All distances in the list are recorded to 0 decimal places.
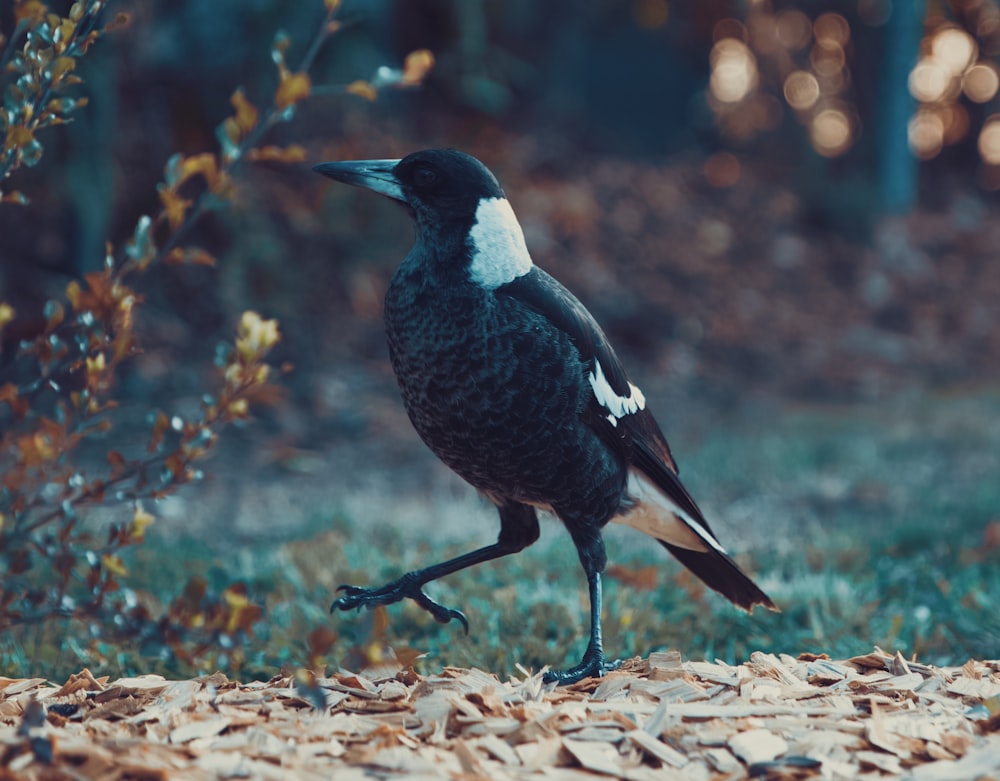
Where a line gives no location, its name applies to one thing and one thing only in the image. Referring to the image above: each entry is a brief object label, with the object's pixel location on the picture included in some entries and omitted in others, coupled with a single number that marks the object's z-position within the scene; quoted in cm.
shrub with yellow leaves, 467
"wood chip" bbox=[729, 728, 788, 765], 439
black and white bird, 552
